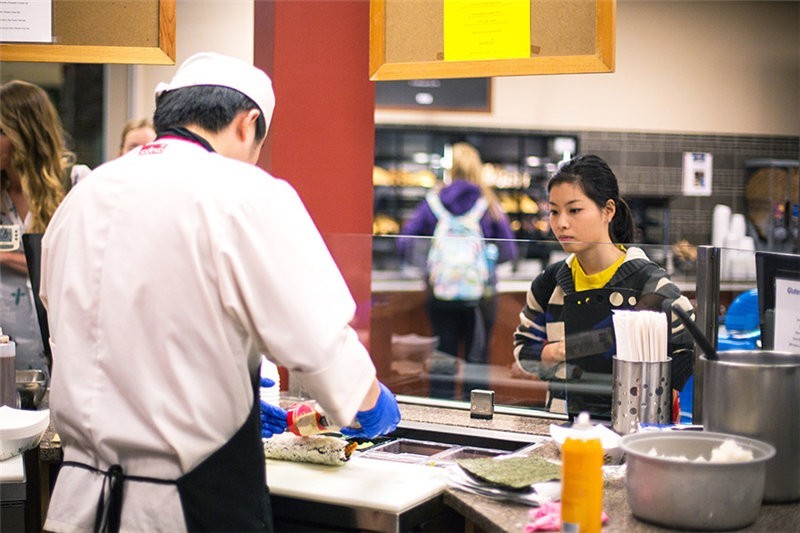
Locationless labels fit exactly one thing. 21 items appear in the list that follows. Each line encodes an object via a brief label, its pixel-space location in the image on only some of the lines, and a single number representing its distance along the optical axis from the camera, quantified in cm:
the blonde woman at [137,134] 399
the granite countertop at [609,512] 176
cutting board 194
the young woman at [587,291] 249
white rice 177
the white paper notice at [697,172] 805
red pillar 299
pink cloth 174
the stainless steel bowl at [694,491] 170
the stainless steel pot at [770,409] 189
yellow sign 263
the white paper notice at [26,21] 291
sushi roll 218
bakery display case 825
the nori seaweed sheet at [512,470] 192
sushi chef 171
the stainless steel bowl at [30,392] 264
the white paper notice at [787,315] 211
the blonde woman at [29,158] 351
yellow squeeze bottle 164
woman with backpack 301
